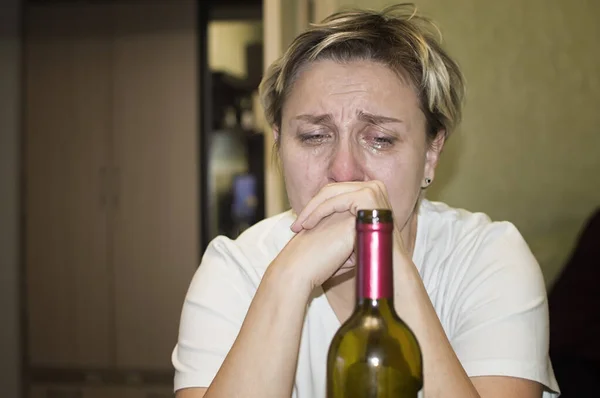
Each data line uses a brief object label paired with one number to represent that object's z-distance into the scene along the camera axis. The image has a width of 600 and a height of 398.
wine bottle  0.49
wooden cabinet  3.83
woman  0.82
